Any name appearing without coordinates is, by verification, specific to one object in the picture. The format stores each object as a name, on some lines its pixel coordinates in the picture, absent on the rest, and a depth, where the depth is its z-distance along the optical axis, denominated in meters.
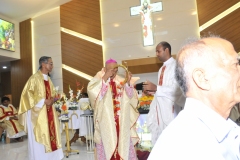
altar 4.59
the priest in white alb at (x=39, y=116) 3.39
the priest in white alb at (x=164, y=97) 2.49
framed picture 8.36
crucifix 7.87
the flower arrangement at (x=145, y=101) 4.48
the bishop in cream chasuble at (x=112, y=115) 2.68
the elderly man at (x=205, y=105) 0.62
